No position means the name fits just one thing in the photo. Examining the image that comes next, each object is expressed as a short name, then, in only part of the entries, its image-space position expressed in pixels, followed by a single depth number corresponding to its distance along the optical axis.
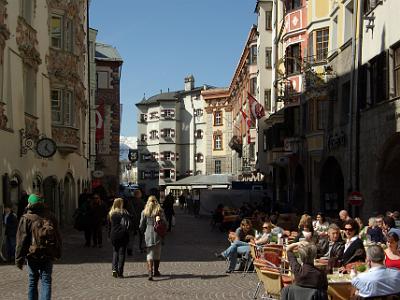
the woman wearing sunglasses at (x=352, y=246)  11.24
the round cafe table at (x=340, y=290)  9.32
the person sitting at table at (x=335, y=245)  11.55
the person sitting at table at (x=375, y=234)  15.38
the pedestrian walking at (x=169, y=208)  31.03
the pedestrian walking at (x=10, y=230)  16.84
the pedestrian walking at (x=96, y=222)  22.12
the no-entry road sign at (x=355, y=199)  23.61
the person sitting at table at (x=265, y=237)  15.93
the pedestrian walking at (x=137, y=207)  20.04
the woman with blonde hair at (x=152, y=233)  14.55
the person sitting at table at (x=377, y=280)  7.46
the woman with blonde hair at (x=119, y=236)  14.82
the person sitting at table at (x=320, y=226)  18.09
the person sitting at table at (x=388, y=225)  15.83
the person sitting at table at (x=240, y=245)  16.34
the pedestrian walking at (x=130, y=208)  19.42
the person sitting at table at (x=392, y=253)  9.95
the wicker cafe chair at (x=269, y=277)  10.56
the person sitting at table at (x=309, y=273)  7.15
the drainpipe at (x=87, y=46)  41.59
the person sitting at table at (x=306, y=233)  13.99
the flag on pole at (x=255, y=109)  42.44
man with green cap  9.61
